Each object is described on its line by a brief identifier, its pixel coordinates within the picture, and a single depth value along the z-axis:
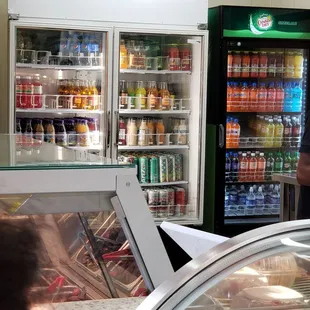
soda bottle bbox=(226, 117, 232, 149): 6.00
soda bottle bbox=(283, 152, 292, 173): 6.20
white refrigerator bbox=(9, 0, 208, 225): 5.34
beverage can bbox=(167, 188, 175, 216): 5.93
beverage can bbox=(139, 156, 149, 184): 5.80
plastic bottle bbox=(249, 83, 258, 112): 6.06
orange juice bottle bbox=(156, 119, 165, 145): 5.86
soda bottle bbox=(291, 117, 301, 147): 6.22
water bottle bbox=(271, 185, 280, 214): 6.23
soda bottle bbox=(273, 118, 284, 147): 6.16
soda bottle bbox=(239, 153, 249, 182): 6.11
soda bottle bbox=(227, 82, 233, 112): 5.96
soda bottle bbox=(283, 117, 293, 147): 6.19
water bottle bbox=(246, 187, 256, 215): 6.18
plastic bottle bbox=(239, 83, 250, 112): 6.01
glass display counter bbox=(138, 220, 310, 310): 1.31
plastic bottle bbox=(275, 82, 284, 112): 6.15
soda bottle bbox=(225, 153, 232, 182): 6.07
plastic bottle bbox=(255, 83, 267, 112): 6.10
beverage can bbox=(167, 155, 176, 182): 5.90
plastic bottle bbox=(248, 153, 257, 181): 6.14
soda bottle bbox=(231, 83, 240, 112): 5.98
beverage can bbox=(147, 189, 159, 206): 5.85
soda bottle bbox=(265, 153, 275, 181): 6.21
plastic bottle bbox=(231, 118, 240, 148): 6.00
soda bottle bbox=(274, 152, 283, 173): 6.22
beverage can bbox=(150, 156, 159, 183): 5.83
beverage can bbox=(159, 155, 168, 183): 5.86
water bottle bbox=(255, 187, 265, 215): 6.21
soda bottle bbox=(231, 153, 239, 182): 6.09
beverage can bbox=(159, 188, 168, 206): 5.88
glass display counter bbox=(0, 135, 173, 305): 1.83
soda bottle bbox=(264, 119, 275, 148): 6.13
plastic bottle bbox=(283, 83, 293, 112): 6.16
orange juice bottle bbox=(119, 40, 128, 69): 5.61
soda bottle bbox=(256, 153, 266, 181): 6.16
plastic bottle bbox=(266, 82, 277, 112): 6.13
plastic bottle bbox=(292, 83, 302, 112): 6.17
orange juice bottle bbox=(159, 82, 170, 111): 5.81
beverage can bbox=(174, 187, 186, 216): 5.90
